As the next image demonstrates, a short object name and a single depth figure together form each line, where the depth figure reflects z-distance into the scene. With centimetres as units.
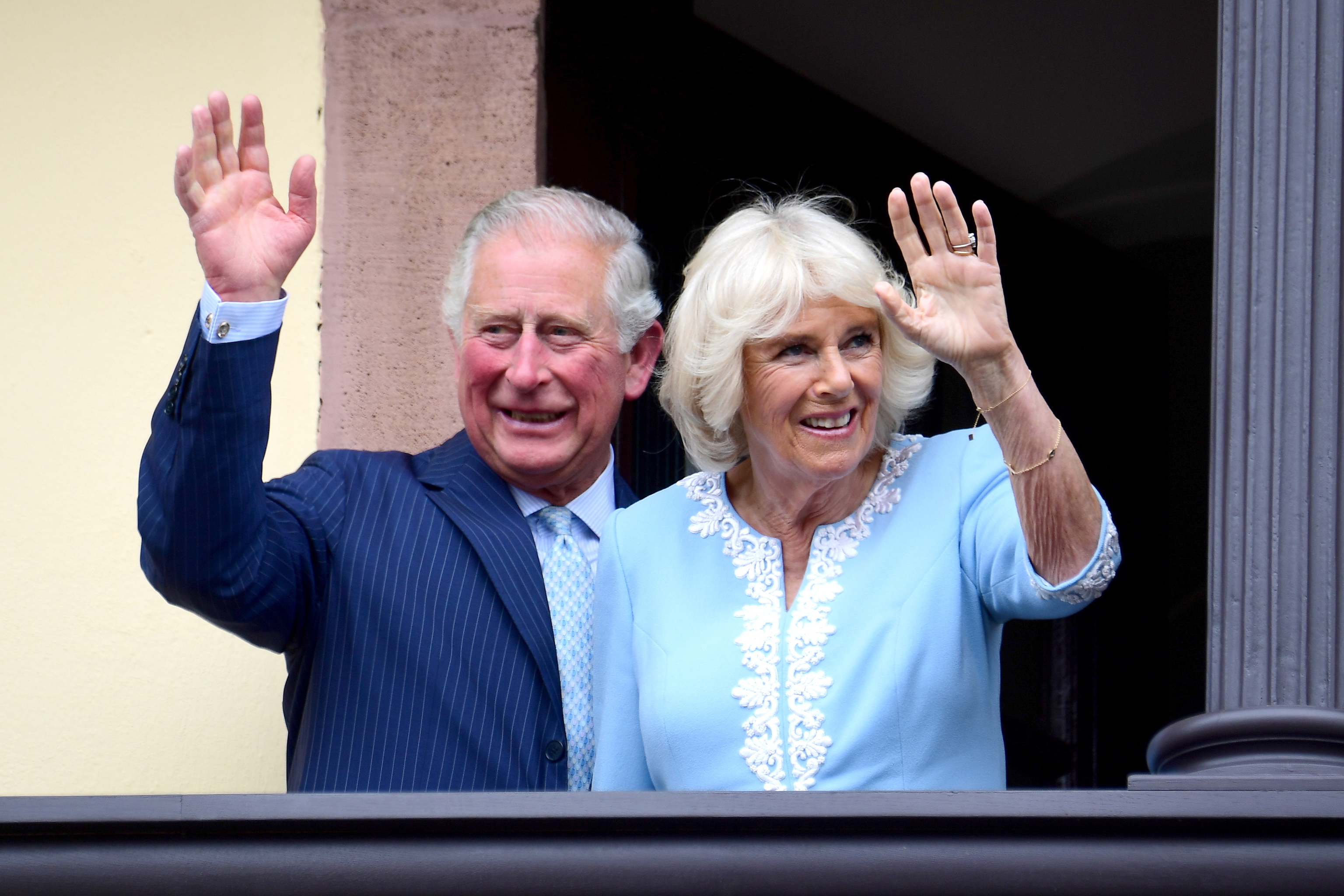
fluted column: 1048
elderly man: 1057
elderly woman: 1041
